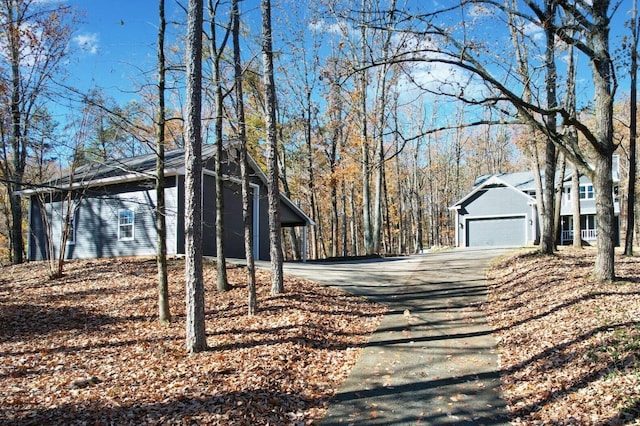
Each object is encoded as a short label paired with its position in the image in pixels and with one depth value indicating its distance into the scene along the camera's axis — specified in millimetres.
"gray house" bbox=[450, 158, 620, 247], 30172
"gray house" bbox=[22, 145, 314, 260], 15373
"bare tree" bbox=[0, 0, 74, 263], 17734
